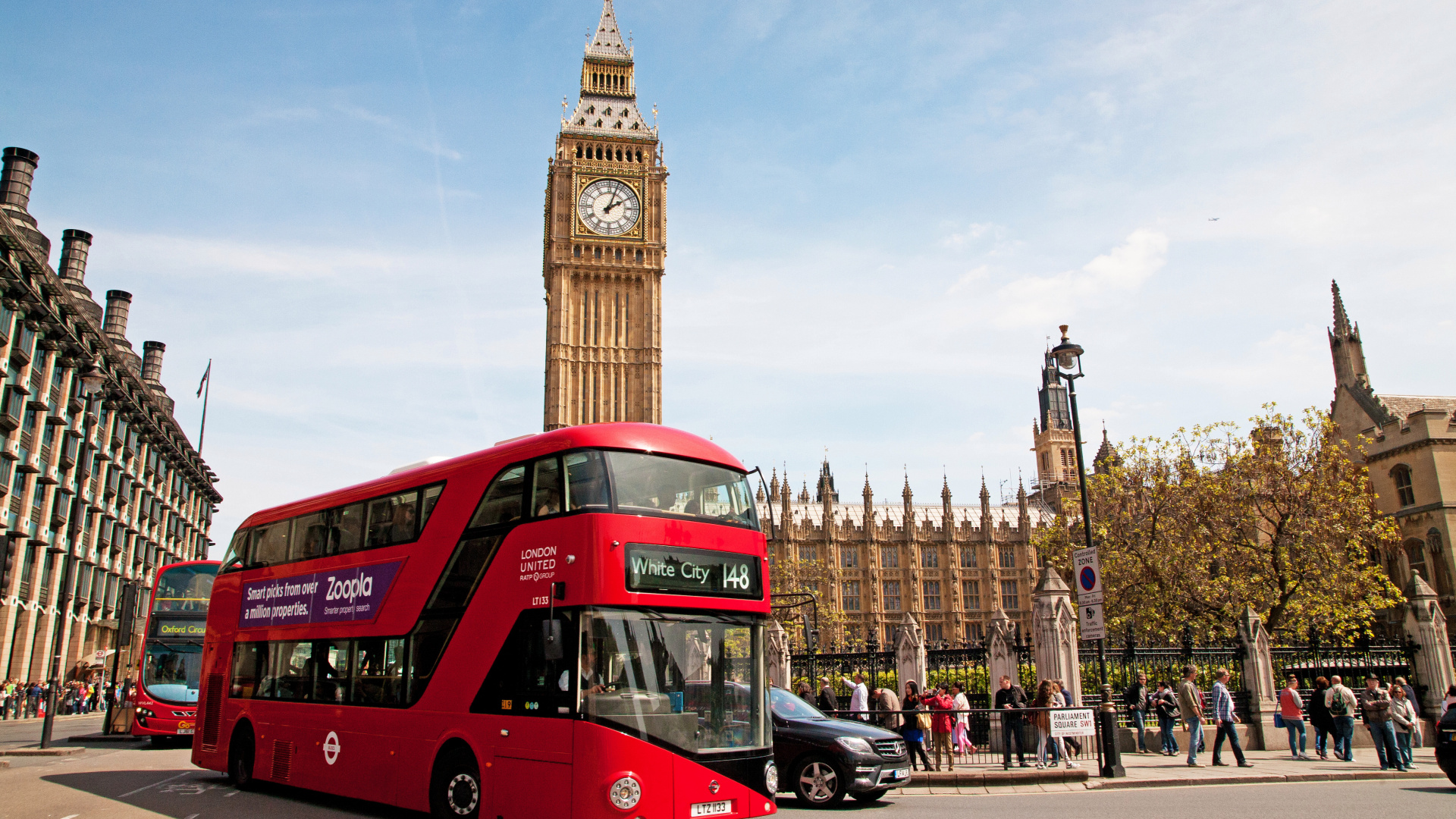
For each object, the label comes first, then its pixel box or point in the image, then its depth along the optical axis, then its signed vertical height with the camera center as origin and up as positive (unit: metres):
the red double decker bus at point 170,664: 19.27 -0.47
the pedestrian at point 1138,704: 17.62 -1.37
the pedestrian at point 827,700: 16.19 -1.13
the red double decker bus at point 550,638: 8.11 +0.01
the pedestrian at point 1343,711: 15.77 -1.37
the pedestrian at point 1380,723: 14.84 -1.51
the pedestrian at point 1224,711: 14.76 -1.28
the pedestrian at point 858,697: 17.60 -1.17
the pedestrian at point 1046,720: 14.74 -1.42
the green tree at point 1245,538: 26.52 +2.77
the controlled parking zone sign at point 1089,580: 14.39 +0.82
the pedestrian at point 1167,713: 17.11 -1.50
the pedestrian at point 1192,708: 15.07 -1.26
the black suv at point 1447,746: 12.25 -1.55
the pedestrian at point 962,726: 15.52 -1.58
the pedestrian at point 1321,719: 16.02 -1.52
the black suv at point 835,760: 11.53 -1.56
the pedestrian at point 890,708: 15.35 -1.26
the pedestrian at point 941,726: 14.57 -1.49
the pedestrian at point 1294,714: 16.33 -1.46
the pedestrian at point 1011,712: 14.48 -1.29
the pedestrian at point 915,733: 14.38 -1.55
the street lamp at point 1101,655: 13.76 -0.34
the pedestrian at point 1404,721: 14.93 -1.47
